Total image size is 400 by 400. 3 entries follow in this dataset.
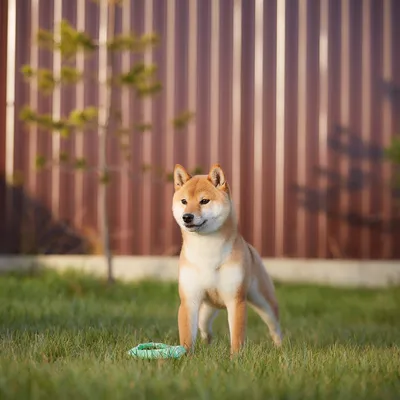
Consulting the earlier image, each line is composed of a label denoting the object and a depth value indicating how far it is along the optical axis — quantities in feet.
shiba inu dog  11.91
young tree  22.67
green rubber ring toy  10.59
